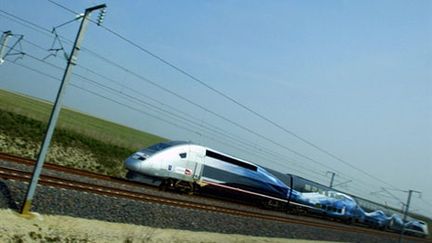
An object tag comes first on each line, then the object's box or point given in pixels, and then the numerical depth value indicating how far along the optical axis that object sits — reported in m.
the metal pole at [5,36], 28.73
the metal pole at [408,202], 44.53
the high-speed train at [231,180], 28.89
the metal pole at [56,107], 14.52
